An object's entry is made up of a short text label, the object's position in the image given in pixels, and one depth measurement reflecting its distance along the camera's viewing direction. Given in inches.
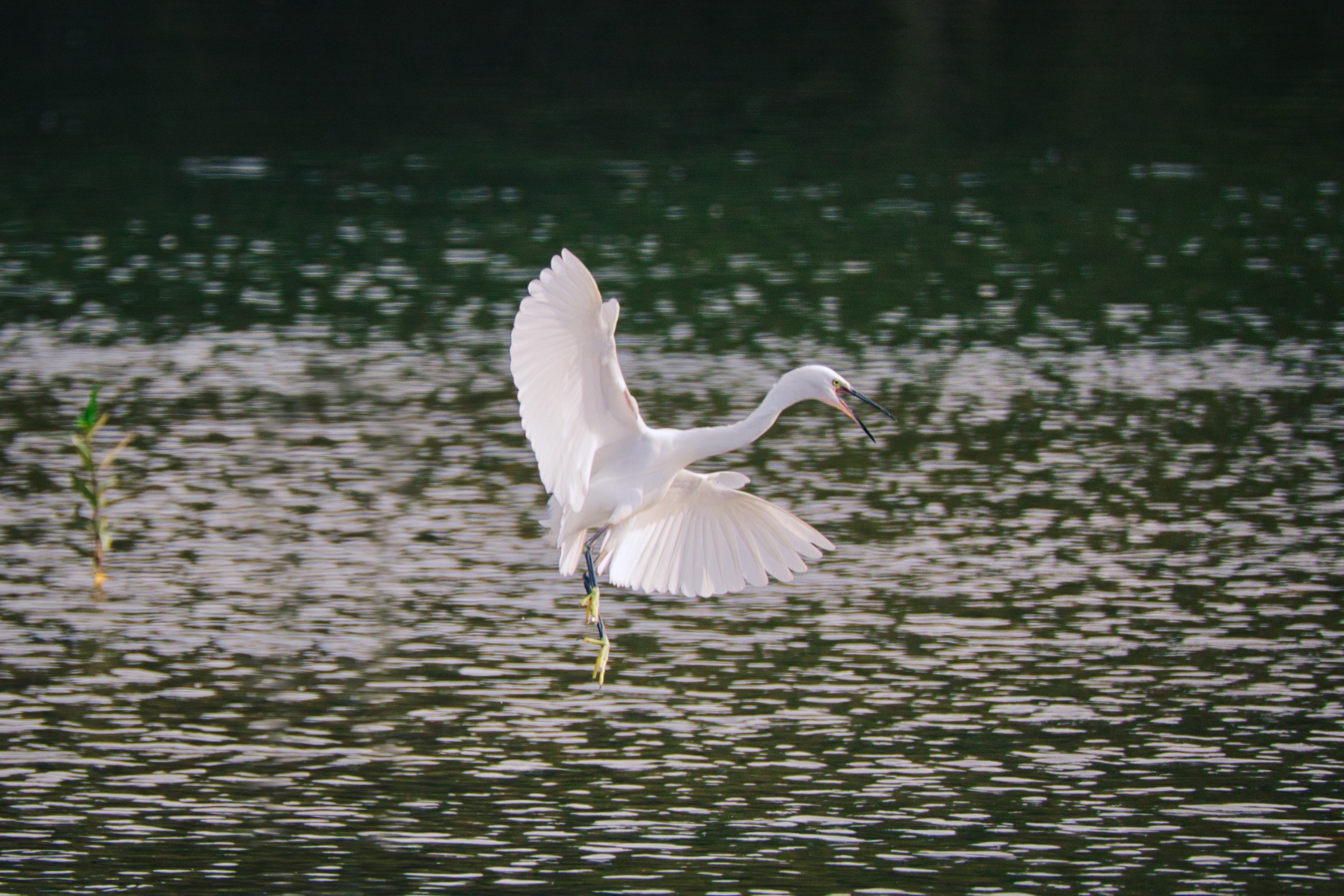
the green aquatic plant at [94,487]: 1070.4
